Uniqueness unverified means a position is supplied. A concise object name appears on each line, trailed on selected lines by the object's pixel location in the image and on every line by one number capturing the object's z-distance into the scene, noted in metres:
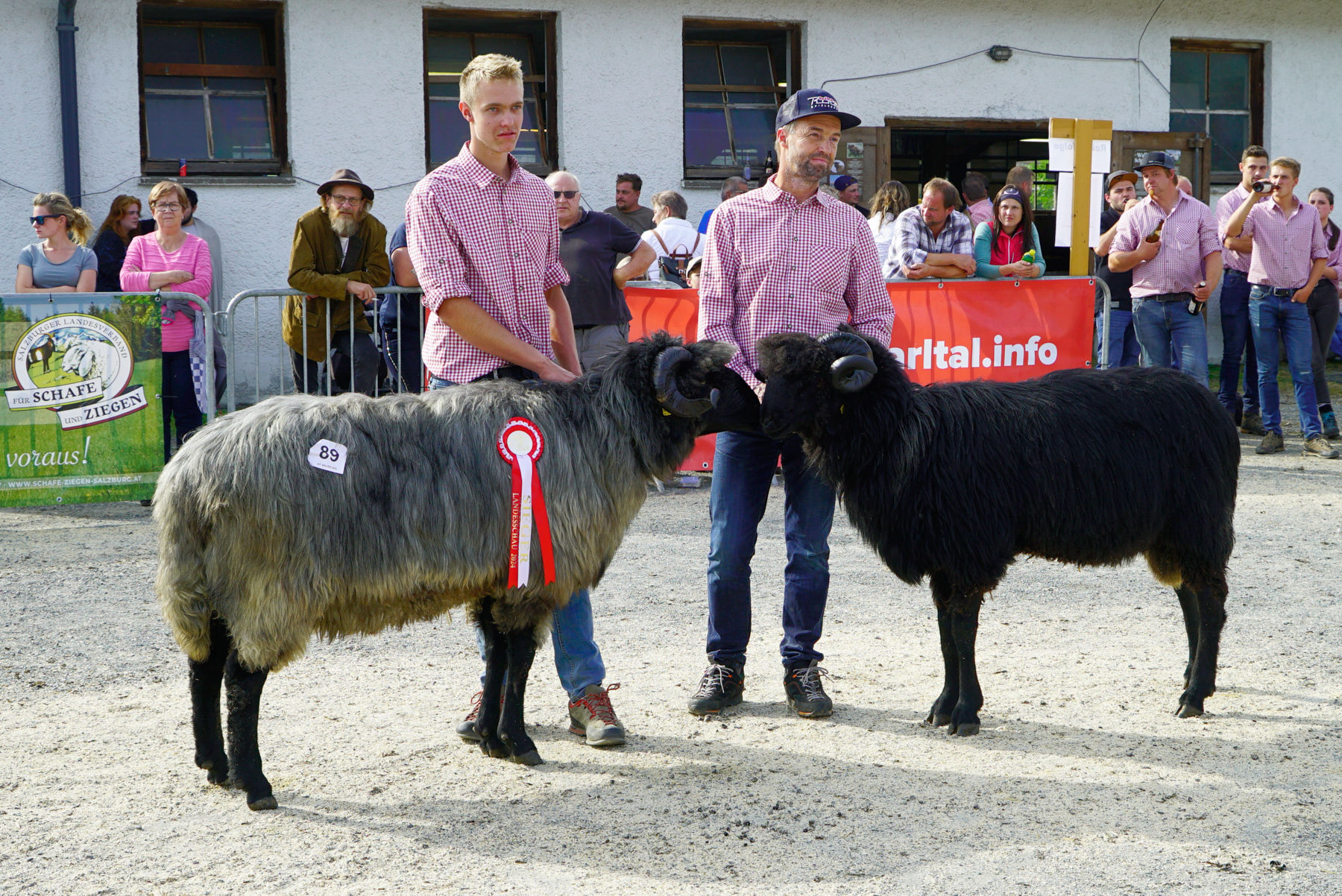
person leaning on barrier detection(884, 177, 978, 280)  9.60
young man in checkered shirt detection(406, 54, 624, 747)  4.35
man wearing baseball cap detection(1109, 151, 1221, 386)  9.98
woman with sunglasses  9.09
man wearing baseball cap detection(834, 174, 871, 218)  12.02
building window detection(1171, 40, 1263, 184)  15.58
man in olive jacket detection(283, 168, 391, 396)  8.55
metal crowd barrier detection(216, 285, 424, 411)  8.64
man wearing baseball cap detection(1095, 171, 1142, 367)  11.00
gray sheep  3.86
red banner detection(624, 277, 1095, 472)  9.31
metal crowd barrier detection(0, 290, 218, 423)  8.08
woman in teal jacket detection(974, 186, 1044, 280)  10.06
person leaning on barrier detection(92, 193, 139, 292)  10.04
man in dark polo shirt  8.27
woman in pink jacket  8.64
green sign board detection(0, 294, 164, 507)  8.12
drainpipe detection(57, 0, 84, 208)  11.31
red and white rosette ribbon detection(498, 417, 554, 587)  4.10
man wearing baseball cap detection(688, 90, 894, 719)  4.77
